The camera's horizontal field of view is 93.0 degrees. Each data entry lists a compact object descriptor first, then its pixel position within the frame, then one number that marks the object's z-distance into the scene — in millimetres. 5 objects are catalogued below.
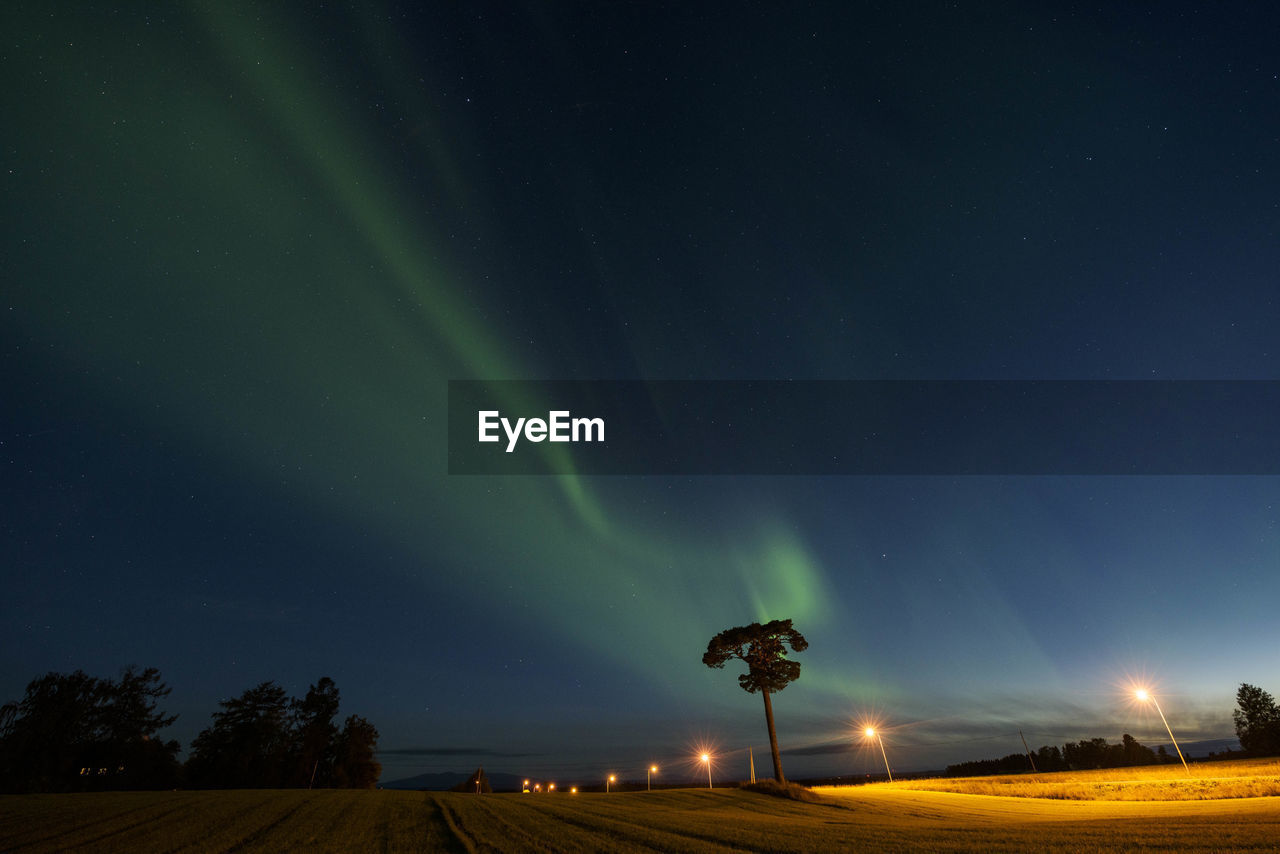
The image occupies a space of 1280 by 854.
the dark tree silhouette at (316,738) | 91438
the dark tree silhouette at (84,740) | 72812
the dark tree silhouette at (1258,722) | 116375
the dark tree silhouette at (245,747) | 85125
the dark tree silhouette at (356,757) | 94625
